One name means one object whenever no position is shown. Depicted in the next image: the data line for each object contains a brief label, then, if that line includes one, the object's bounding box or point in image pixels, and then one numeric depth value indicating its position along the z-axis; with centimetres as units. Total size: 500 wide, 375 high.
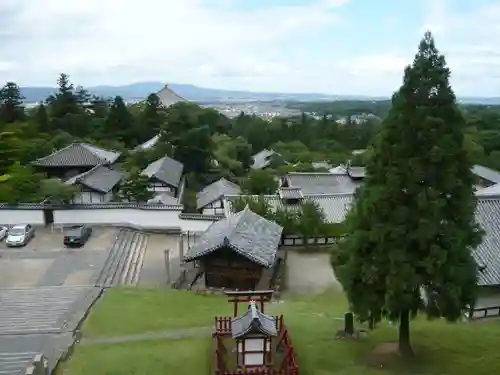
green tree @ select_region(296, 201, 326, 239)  2381
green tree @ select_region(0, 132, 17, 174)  3277
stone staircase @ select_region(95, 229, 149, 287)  1886
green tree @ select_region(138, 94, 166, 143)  5281
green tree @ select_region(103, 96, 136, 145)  5094
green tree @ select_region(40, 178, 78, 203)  2500
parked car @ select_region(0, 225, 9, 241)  2288
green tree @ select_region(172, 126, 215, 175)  4100
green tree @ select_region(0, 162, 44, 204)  2623
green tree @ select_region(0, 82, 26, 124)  5116
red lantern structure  1169
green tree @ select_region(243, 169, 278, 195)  3647
